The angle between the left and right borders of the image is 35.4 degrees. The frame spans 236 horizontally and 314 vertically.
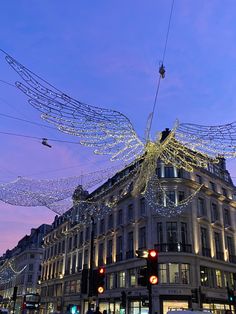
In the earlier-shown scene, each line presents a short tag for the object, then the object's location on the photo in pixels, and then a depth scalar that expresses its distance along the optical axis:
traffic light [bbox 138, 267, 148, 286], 11.24
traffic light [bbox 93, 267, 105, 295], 14.45
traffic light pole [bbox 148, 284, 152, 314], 11.01
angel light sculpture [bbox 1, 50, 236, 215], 13.69
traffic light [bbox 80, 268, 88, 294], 14.67
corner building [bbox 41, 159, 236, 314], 34.25
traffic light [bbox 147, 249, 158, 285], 11.15
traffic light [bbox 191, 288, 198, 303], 23.74
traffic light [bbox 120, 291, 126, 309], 26.74
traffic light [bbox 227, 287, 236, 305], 22.18
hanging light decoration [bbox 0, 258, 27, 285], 91.75
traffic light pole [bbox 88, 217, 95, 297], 14.29
